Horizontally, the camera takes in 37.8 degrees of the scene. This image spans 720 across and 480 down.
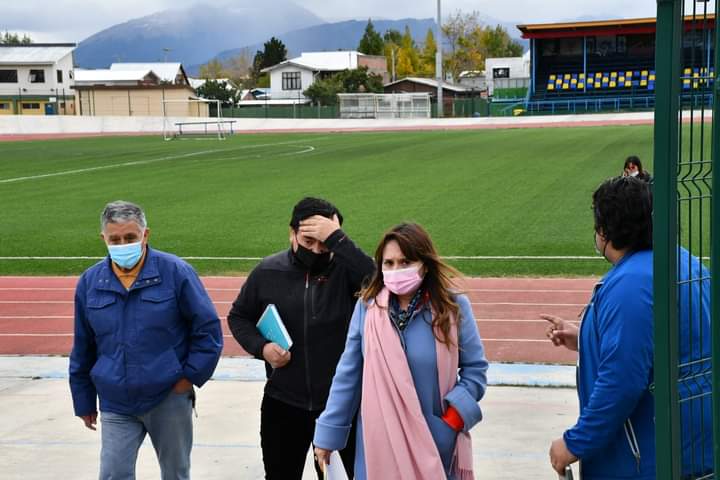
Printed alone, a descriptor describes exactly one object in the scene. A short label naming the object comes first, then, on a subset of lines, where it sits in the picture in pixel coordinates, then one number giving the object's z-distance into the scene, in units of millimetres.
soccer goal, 59656
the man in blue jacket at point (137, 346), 5086
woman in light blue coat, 4160
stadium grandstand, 75438
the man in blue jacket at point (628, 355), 3662
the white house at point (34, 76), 93625
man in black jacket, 5176
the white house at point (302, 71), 117625
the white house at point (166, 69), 118581
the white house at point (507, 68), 106312
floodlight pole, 77069
